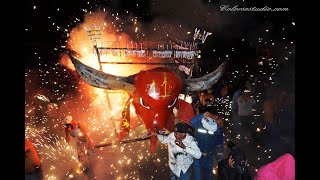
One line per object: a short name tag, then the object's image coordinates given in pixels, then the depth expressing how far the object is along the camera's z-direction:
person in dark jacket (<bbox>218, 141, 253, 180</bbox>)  2.79
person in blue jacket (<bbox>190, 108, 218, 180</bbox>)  3.33
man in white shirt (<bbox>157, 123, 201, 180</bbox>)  3.03
